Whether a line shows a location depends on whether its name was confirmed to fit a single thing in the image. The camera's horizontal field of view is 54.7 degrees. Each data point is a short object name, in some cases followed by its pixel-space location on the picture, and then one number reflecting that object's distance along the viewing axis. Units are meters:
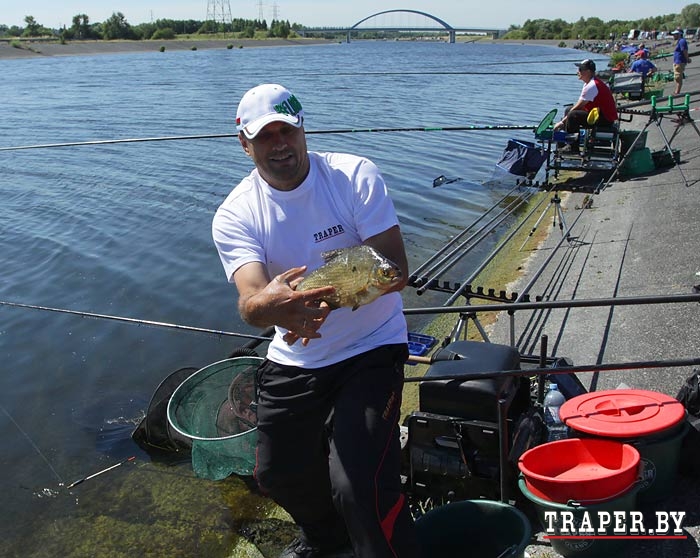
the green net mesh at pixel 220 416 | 4.30
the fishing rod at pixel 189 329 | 4.53
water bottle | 3.73
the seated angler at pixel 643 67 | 26.63
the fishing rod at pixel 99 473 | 5.42
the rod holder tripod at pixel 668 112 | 11.10
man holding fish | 2.57
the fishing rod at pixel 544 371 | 2.94
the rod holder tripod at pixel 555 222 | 9.66
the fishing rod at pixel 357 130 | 7.49
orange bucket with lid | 3.18
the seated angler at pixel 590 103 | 12.36
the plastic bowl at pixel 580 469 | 2.96
